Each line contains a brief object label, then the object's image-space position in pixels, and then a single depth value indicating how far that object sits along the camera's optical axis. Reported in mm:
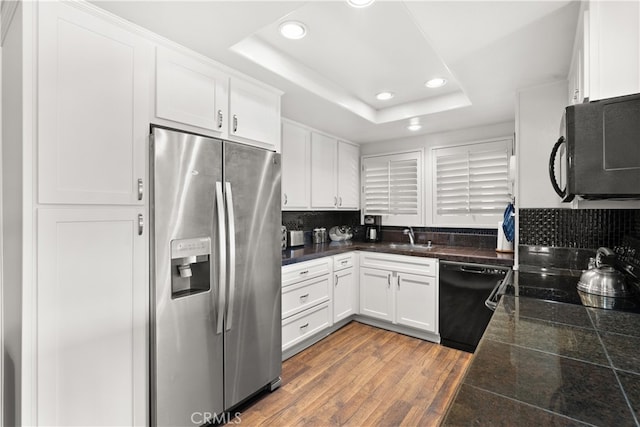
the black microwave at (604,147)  967
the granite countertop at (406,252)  2613
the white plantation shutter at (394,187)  3715
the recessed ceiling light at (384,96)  2713
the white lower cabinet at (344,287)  3137
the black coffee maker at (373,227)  4070
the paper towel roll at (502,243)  2920
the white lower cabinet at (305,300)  2547
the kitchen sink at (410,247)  3376
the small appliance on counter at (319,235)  3707
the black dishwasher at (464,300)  2648
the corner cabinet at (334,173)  3412
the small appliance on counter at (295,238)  3298
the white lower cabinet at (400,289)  2959
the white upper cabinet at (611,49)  1107
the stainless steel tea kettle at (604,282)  1354
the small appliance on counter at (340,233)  3819
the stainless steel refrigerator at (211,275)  1555
